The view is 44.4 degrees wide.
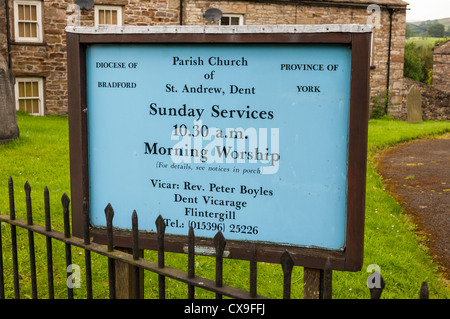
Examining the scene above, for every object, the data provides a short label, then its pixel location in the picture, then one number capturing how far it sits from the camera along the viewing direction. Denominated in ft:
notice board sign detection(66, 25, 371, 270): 9.46
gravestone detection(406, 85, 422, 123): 66.49
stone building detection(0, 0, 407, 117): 59.47
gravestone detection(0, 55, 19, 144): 36.17
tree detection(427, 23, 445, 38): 470.31
